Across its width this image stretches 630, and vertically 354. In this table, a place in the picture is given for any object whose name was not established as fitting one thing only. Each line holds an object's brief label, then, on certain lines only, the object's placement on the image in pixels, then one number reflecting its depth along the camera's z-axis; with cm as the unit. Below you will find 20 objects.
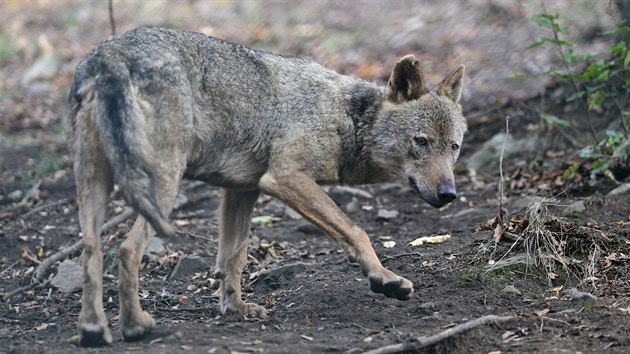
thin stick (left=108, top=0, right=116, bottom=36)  2226
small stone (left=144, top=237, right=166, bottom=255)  1641
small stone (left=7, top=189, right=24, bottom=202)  1973
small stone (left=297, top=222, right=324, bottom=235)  1823
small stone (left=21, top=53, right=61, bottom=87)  3209
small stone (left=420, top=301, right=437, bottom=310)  1242
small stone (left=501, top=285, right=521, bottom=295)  1285
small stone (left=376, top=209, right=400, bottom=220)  1894
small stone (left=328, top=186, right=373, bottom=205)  1984
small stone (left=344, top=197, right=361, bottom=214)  1952
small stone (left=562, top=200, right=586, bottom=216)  1537
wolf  1123
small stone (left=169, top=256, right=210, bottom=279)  1567
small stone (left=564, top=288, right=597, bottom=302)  1220
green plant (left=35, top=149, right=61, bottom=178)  2123
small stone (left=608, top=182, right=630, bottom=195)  1634
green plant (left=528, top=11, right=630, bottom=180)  1667
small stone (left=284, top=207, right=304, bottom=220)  1908
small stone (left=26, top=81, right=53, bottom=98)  3031
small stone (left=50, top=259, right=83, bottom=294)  1481
